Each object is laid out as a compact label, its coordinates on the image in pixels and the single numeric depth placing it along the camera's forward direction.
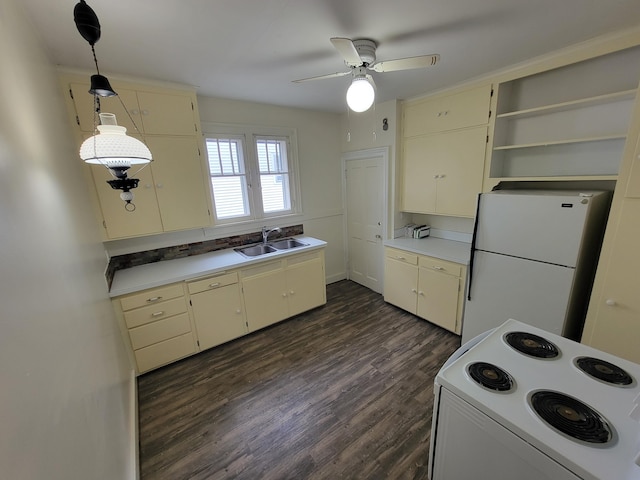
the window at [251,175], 3.01
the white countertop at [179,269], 2.23
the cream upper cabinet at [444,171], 2.61
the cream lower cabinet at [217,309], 2.51
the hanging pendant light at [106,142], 0.99
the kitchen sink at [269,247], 3.13
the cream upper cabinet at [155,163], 2.12
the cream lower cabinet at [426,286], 2.66
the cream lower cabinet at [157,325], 2.21
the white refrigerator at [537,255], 1.86
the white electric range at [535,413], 0.82
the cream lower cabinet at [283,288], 2.82
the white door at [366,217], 3.51
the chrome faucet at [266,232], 3.29
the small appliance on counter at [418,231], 3.31
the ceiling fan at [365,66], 1.60
